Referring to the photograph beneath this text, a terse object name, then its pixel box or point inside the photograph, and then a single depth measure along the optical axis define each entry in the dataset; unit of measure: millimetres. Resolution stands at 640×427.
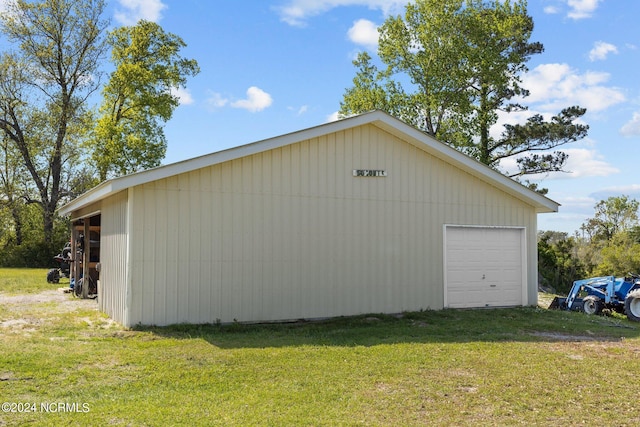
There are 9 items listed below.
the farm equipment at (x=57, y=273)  18312
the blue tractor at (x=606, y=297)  11906
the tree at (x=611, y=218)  41469
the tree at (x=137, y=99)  29391
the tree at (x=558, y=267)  27094
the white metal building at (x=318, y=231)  9250
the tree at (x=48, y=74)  29688
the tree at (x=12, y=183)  32688
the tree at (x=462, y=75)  28828
